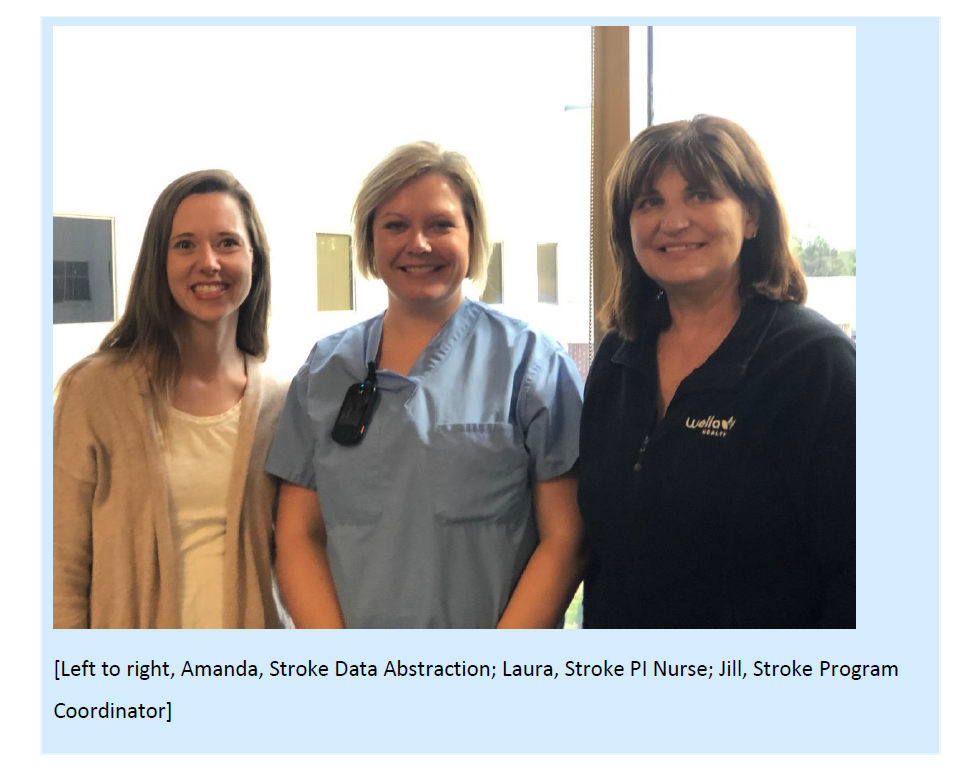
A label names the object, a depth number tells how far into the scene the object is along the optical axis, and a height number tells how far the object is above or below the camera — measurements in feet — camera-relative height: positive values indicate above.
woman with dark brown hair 4.11 -0.25
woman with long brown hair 4.97 -0.58
